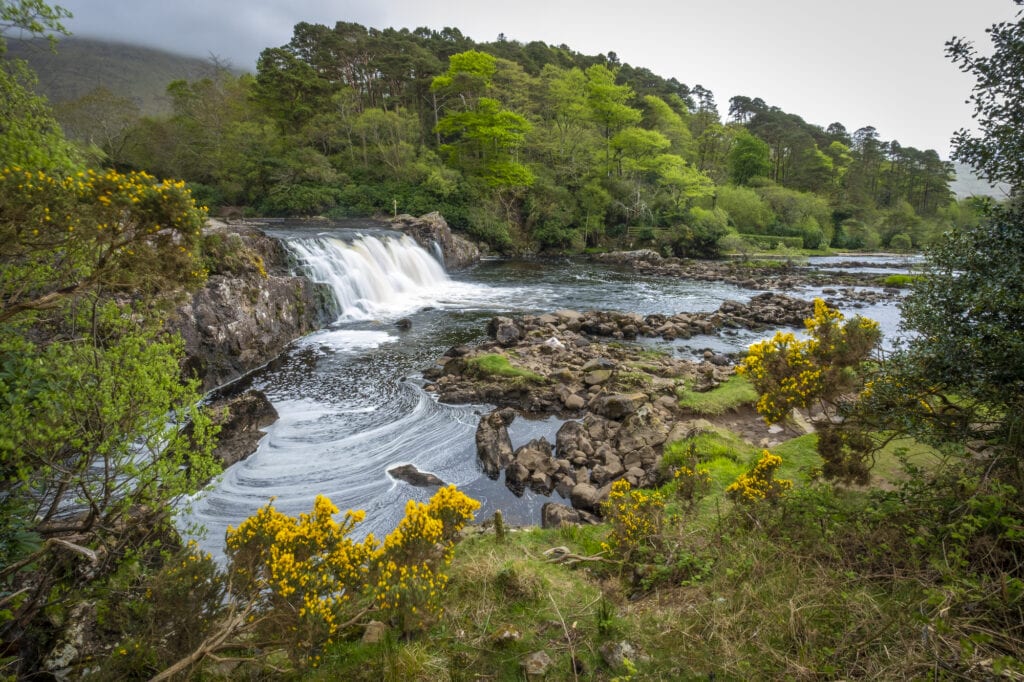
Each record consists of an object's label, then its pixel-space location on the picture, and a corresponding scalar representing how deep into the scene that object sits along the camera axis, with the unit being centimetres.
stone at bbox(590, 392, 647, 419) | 1056
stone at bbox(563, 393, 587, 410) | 1147
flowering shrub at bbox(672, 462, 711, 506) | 643
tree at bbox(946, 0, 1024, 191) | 406
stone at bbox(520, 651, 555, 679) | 348
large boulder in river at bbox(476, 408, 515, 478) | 904
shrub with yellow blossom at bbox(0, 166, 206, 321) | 432
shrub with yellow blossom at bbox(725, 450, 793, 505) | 525
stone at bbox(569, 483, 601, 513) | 756
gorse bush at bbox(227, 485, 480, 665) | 358
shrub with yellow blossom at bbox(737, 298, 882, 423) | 562
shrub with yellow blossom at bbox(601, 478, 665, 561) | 510
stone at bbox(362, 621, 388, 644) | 393
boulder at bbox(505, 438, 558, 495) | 847
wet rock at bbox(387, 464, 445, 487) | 861
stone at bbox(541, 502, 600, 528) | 709
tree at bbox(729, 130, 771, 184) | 5891
